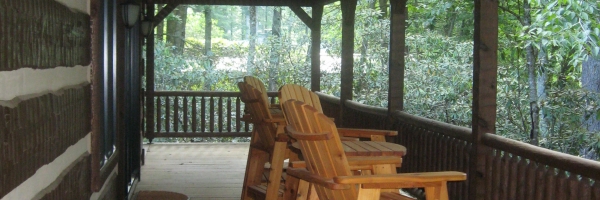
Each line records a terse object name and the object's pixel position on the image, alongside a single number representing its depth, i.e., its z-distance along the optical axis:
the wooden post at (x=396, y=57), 5.89
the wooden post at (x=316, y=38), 8.87
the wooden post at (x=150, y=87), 9.30
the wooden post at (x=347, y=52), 7.46
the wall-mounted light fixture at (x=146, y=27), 7.40
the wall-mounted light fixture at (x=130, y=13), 4.76
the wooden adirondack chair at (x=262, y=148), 4.14
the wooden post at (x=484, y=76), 4.19
